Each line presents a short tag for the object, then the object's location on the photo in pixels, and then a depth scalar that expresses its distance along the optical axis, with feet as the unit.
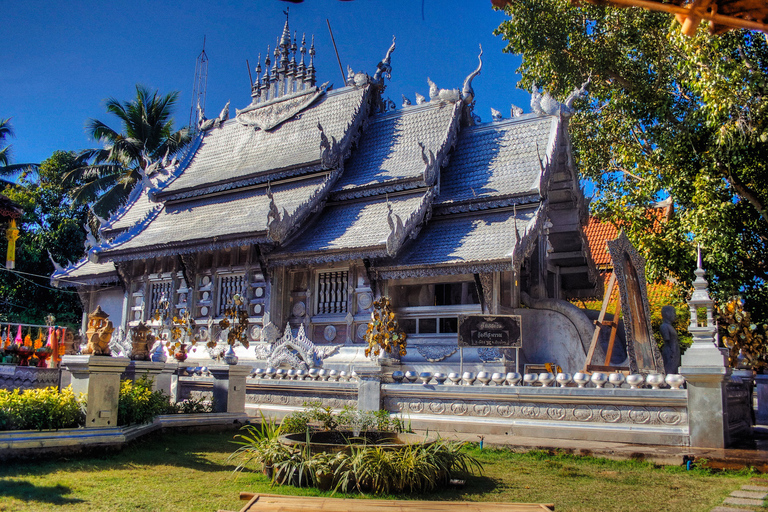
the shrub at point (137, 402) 30.09
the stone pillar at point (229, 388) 39.17
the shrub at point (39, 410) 25.88
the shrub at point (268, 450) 22.86
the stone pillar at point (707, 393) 29.09
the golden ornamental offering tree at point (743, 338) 48.01
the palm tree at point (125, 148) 101.19
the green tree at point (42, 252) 95.50
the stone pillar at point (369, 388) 38.11
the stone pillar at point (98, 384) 27.99
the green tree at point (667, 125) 51.08
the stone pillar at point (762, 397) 48.29
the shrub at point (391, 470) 20.95
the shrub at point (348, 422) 27.07
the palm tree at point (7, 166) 107.09
